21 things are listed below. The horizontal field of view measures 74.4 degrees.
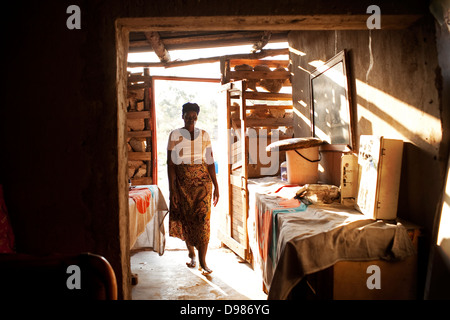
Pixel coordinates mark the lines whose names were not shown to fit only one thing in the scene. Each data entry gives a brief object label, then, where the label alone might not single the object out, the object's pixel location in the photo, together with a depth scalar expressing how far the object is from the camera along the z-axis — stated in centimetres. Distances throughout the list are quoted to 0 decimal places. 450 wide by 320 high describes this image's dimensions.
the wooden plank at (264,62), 515
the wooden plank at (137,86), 598
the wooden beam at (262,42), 474
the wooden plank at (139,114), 591
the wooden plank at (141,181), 585
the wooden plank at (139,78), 596
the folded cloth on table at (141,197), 335
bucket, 342
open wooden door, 413
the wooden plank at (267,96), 458
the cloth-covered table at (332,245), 183
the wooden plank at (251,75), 478
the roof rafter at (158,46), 460
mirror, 304
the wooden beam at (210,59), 528
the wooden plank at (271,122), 479
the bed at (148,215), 317
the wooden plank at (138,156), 591
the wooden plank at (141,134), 591
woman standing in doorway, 387
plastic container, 388
